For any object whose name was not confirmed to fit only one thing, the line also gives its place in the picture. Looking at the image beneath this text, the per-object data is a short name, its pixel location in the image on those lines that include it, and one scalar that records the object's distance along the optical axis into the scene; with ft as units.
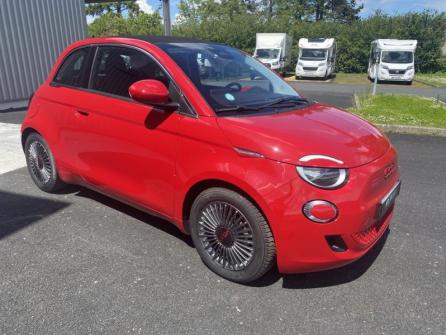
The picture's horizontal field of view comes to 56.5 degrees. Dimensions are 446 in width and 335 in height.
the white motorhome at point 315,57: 88.09
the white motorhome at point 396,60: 79.51
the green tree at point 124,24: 136.98
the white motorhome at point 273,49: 92.02
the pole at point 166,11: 46.80
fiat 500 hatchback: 8.54
